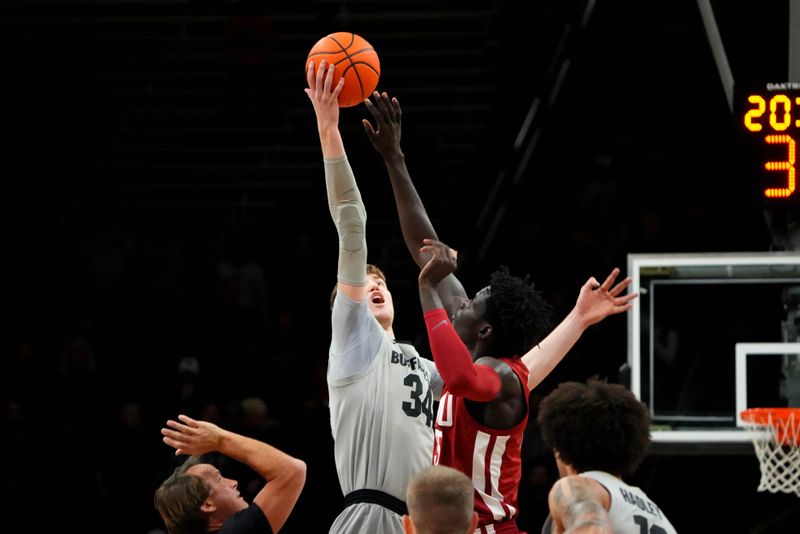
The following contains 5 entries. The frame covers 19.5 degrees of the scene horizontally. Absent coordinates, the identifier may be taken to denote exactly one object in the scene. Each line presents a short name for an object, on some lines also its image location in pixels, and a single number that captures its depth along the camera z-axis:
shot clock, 13.21
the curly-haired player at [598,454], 6.75
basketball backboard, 12.90
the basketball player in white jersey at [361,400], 8.93
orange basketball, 9.63
